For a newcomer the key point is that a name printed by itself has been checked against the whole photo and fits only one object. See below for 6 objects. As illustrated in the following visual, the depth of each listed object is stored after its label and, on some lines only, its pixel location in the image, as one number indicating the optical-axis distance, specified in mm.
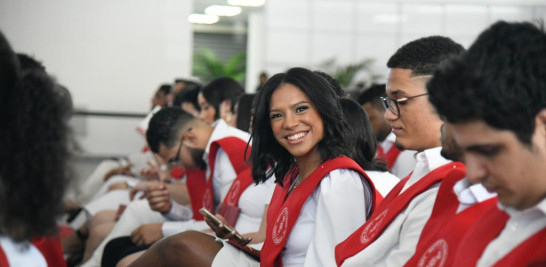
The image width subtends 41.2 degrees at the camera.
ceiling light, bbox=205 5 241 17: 14552
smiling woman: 2381
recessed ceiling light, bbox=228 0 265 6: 13188
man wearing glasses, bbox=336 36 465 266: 1900
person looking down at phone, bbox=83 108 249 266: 3711
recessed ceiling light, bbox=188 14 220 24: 15891
